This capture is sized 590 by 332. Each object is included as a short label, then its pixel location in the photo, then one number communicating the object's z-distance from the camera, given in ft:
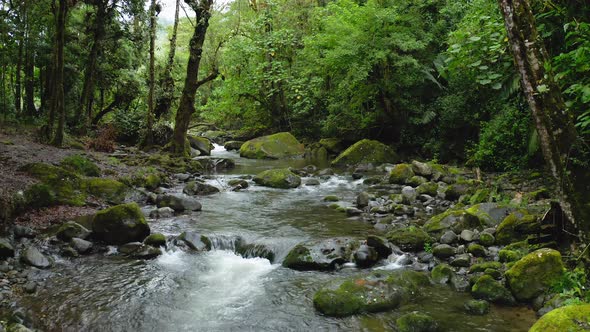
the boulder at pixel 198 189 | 42.55
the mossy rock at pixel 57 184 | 30.12
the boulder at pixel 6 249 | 21.27
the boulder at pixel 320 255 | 23.34
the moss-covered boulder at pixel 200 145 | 77.66
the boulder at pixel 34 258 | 21.49
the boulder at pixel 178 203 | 35.01
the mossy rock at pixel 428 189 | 39.27
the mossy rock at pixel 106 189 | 34.40
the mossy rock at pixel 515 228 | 22.76
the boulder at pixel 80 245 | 24.21
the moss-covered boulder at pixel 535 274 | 17.34
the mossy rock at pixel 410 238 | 25.11
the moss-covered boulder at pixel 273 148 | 77.51
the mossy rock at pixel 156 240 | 25.90
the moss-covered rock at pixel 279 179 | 47.34
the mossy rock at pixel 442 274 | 20.58
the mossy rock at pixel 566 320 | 12.14
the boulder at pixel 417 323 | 16.22
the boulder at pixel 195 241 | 26.37
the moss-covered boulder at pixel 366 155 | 63.31
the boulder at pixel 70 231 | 25.08
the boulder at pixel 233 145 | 95.51
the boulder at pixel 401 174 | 46.34
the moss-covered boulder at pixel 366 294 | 18.02
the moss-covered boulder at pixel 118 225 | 25.72
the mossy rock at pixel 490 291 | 18.03
